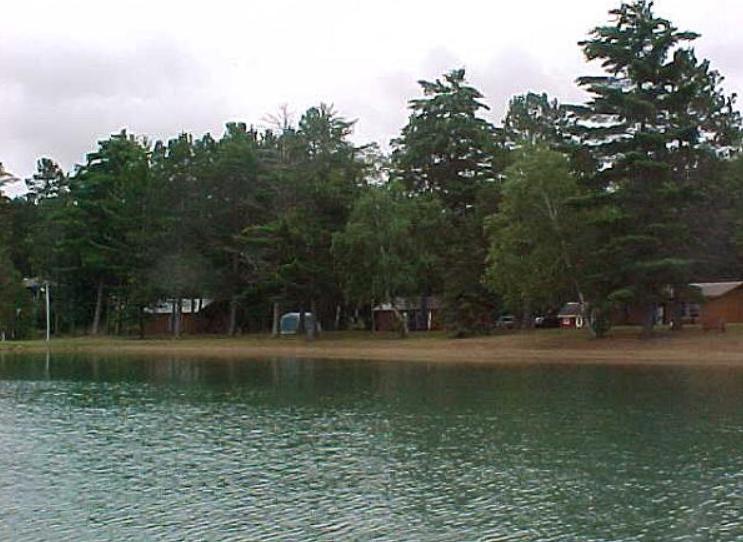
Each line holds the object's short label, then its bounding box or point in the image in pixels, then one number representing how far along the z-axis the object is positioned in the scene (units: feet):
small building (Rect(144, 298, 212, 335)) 316.40
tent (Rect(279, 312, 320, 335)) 304.30
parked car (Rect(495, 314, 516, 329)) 256.52
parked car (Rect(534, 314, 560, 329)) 262.88
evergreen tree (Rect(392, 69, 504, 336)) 244.01
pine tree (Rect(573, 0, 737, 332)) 189.57
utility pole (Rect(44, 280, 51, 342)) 293.23
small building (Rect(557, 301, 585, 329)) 263.08
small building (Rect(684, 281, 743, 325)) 237.45
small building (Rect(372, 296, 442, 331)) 272.31
